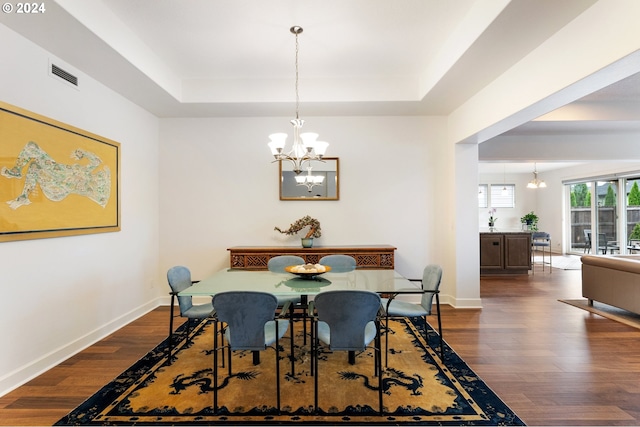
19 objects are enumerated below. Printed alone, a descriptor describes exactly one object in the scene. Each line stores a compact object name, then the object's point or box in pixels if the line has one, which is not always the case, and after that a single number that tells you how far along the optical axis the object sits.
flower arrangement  10.15
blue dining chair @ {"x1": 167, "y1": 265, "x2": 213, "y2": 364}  2.83
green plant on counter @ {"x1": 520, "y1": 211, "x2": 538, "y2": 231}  8.22
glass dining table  2.44
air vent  2.81
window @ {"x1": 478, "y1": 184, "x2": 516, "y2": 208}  10.98
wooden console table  4.14
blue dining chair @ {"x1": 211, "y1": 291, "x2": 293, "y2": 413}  2.08
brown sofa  3.83
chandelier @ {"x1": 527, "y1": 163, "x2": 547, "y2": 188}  9.16
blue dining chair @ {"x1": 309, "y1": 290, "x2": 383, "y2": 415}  2.07
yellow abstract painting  2.41
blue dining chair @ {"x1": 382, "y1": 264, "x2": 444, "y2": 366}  2.81
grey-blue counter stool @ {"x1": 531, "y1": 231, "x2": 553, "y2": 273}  8.42
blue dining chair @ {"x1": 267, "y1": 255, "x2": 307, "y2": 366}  3.46
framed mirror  4.61
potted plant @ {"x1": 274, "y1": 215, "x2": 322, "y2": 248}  4.44
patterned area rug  2.04
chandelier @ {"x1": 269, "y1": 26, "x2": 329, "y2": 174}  2.72
